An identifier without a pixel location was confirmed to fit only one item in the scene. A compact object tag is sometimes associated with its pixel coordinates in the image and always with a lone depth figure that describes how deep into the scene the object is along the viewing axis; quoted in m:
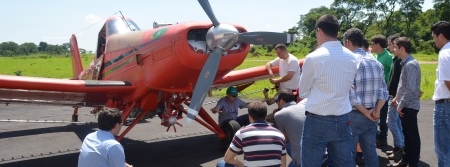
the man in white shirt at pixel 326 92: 3.90
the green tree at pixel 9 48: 152.38
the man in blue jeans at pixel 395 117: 6.81
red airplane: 6.68
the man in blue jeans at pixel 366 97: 4.89
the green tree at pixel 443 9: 78.44
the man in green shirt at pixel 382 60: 7.24
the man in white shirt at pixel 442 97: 4.65
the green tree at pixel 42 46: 152.12
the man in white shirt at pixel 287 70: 8.33
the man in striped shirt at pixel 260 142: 4.11
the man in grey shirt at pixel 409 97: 5.84
